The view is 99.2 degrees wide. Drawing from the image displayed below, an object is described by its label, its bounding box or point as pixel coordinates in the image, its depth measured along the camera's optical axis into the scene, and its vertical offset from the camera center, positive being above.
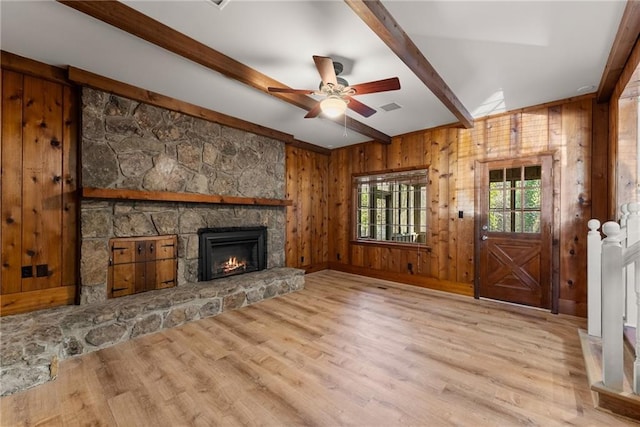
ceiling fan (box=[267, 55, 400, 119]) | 2.19 +1.10
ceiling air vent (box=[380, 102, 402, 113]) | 3.56 +1.43
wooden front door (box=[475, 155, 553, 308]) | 3.51 -0.22
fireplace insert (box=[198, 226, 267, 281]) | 3.76 -0.57
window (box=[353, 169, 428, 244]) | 4.83 +0.14
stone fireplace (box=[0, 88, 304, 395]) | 2.28 -0.11
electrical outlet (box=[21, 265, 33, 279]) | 2.66 -0.57
